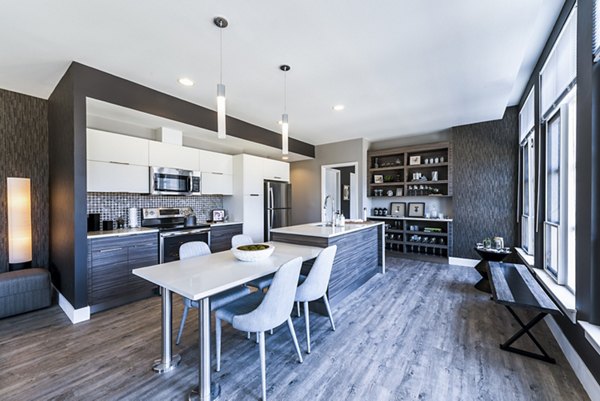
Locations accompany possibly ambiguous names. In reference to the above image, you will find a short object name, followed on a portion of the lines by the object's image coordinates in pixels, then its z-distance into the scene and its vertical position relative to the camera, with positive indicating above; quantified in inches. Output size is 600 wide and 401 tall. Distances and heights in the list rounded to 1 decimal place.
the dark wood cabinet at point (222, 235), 166.6 -25.0
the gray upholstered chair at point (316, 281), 83.0 -27.8
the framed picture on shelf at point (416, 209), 220.8 -10.3
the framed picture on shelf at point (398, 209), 228.9 -10.5
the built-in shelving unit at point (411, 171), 208.1 +23.4
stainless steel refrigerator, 207.9 -5.7
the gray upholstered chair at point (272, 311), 64.1 -29.5
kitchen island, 117.7 -27.6
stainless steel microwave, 142.4 +10.1
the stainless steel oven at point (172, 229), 137.0 -17.4
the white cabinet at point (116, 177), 121.3 +10.8
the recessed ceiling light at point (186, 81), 116.7 +54.5
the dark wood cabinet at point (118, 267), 111.7 -32.0
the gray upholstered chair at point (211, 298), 81.7 -32.0
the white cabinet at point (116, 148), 121.2 +25.6
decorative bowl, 82.4 -18.0
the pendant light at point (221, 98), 79.4 +31.7
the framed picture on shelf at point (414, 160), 218.7 +32.0
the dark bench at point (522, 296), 78.3 -33.3
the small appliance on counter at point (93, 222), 128.3 -11.7
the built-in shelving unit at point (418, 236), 204.7 -32.8
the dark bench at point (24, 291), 108.0 -40.3
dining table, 60.9 -20.9
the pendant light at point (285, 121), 107.1 +32.3
